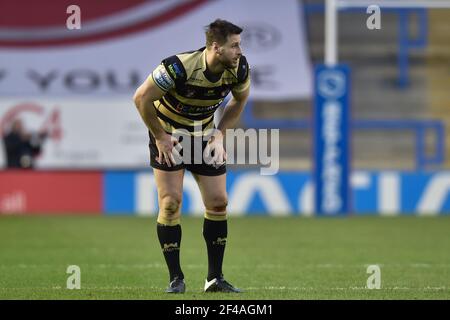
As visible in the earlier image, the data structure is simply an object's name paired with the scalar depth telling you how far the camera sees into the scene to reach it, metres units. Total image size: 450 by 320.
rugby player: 8.04
